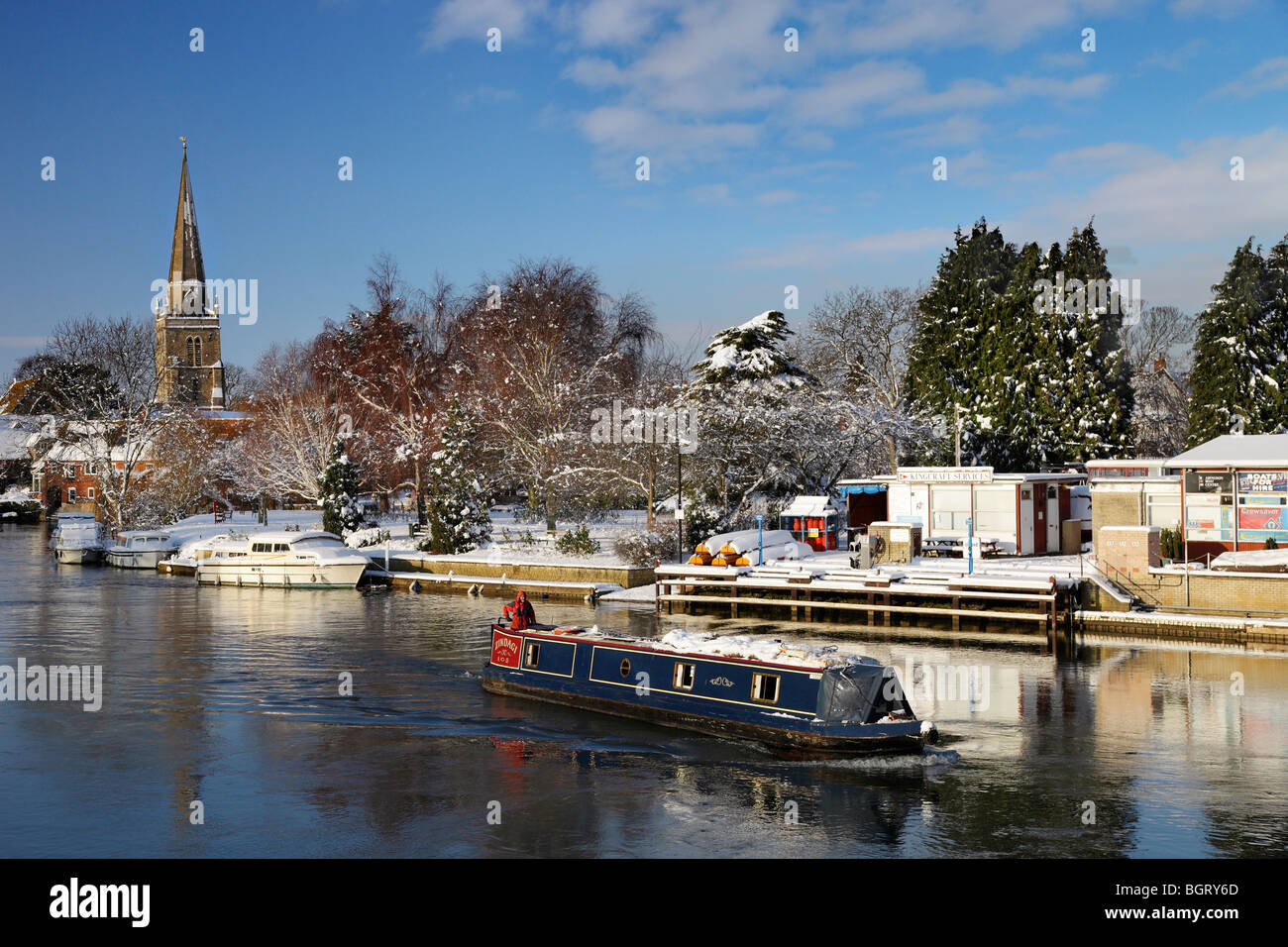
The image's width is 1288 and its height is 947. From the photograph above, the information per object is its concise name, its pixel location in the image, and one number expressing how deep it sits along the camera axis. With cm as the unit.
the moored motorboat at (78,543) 6344
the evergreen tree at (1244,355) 5275
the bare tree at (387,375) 6919
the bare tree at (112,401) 6725
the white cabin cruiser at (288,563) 4884
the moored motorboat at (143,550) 6169
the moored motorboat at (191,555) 5438
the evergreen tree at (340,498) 5766
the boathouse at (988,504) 4153
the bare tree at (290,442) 7088
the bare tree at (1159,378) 6912
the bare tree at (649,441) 4975
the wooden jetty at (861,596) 3316
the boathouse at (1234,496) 3531
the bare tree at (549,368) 5562
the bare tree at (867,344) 6988
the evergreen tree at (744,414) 4953
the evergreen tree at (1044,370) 5384
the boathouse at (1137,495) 3700
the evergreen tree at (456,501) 5100
